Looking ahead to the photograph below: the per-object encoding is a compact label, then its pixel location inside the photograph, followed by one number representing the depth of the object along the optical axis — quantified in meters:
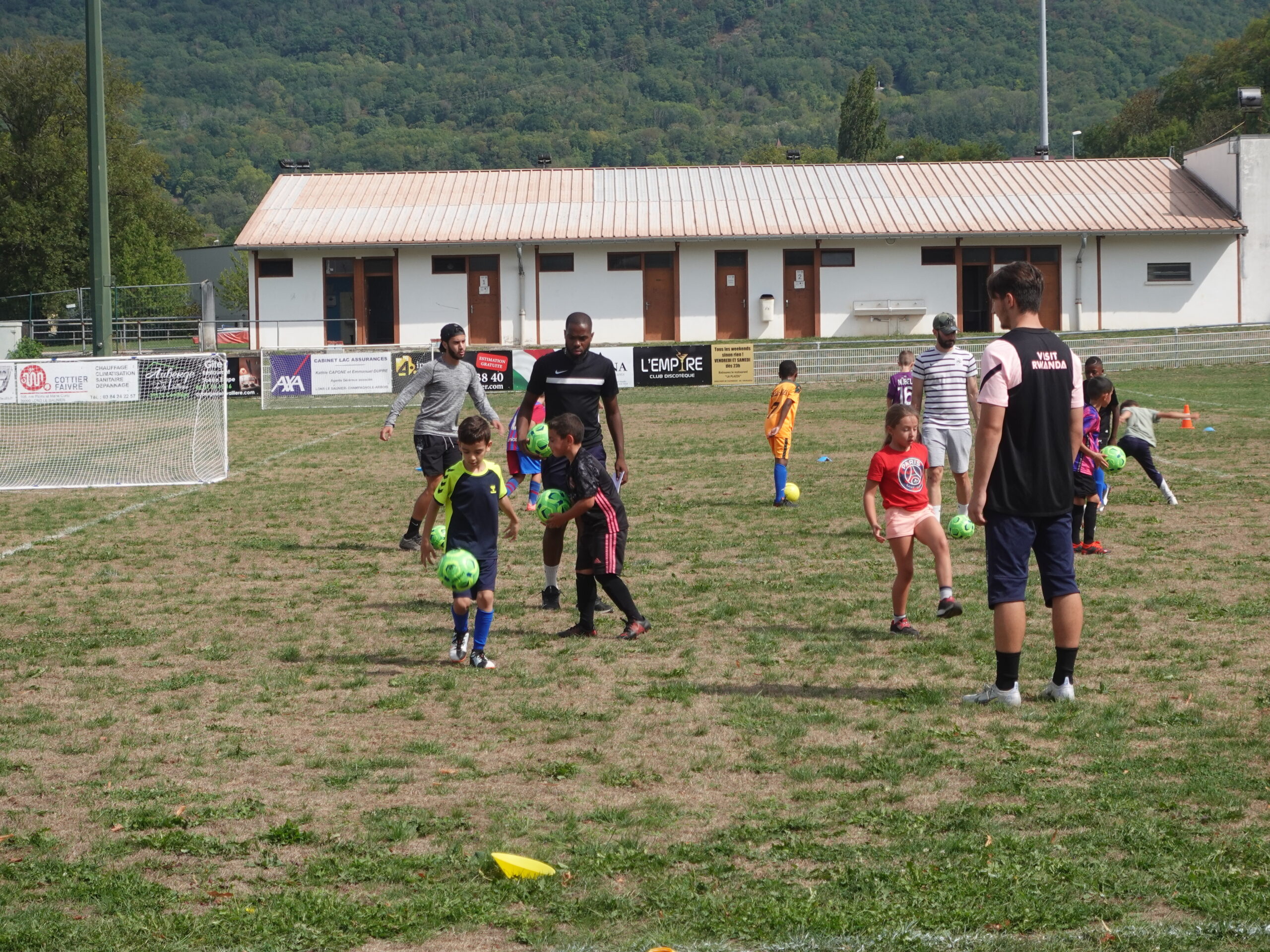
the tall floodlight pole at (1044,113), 53.62
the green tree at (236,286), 74.19
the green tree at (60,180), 73.00
